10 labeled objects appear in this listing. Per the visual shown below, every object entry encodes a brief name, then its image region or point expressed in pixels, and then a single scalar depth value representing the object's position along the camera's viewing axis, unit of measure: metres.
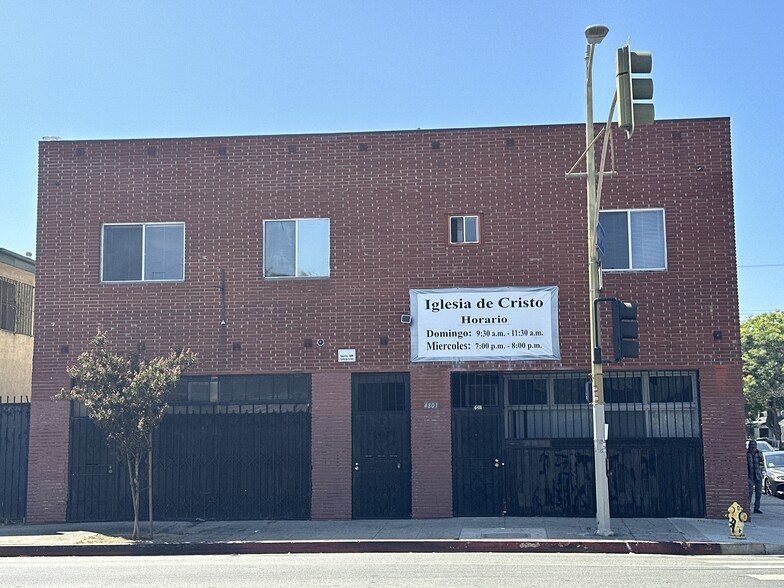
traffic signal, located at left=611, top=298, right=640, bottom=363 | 14.36
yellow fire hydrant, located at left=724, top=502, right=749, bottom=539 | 14.66
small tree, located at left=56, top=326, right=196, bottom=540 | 15.50
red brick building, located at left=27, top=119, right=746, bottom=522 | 17.53
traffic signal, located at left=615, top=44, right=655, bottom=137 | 10.08
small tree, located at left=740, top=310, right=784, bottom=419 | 46.44
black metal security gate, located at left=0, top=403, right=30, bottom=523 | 18.19
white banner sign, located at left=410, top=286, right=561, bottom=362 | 17.62
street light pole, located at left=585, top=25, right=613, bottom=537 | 14.66
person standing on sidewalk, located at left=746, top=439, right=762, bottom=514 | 18.73
